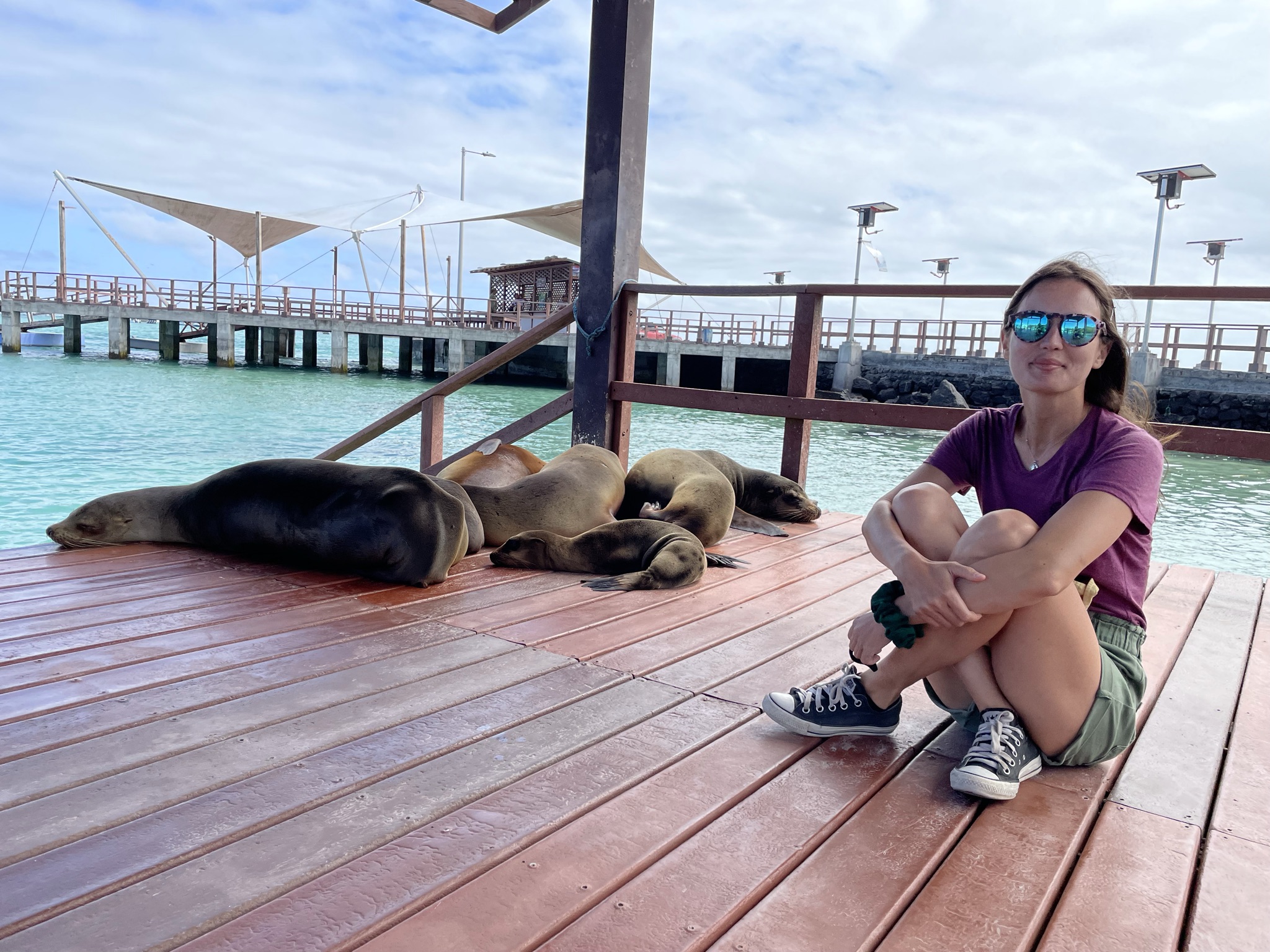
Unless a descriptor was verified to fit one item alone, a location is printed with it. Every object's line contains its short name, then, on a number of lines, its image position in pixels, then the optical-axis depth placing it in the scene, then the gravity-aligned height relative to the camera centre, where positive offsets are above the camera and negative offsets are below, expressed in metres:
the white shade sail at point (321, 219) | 27.31 +3.83
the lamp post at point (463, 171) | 41.91 +8.07
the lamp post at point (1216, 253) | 30.22 +4.53
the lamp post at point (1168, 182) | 22.00 +5.06
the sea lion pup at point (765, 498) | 4.71 -0.70
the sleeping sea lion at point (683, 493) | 4.05 -0.64
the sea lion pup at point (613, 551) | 3.35 -0.75
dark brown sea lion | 3.10 -0.68
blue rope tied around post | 4.94 +0.12
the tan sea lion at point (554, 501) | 3.88 -0.67
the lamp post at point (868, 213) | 28.50 +4.84
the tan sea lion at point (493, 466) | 4.62 -0.62
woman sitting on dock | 1.65 -0.37
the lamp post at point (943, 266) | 36.94 +4.31
